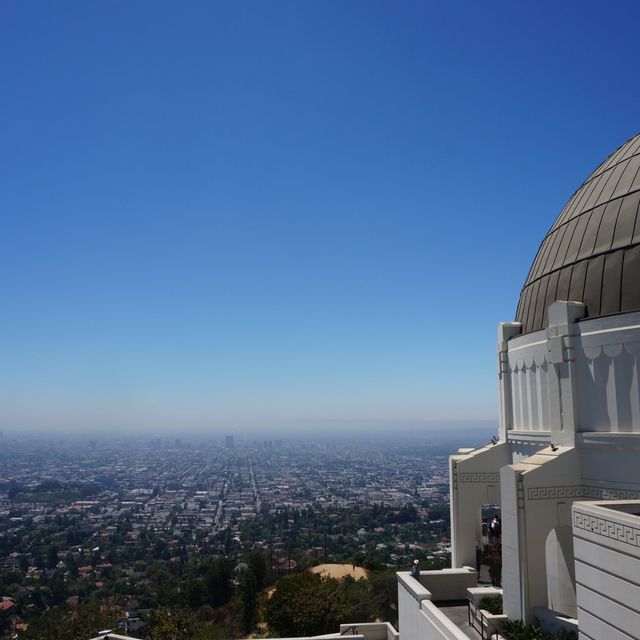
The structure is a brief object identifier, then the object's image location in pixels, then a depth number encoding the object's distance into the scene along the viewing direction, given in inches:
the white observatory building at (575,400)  372.5
